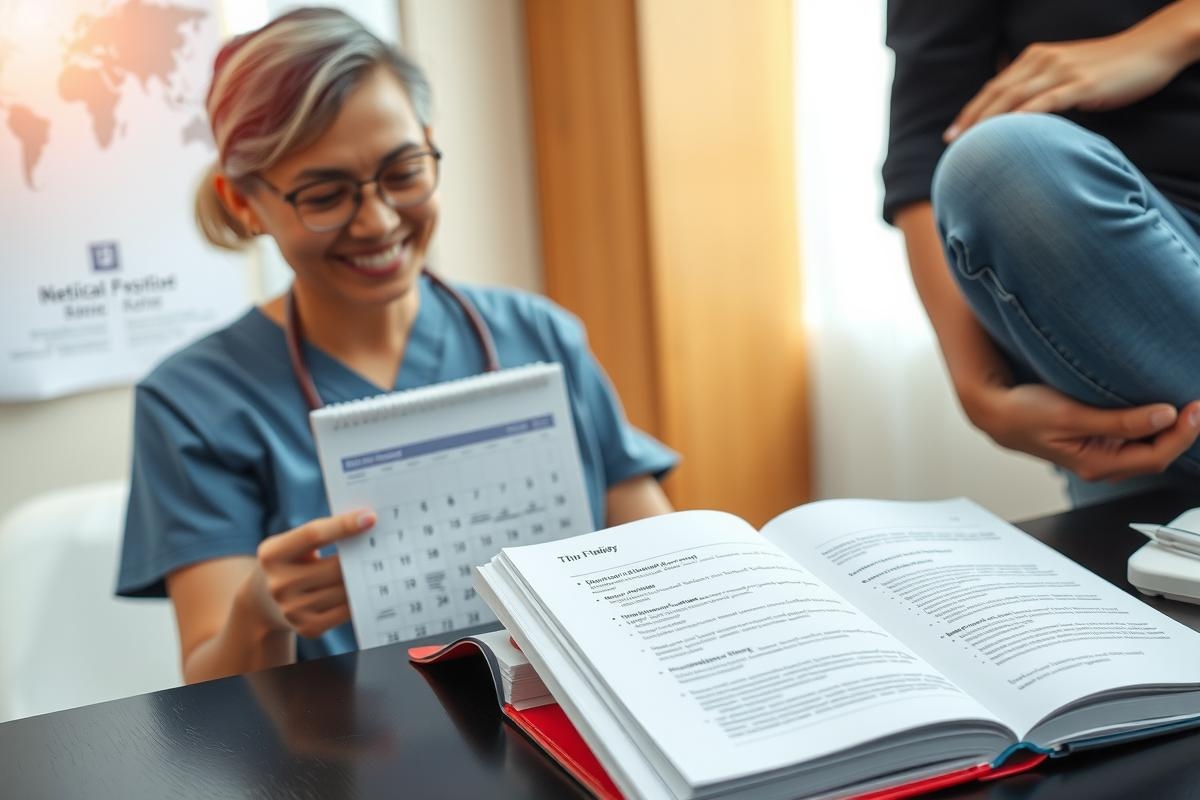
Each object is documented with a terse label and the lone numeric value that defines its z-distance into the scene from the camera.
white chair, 1.10
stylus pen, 0.66
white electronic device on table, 0.63
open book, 0.45
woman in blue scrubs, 1.04
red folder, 0.47
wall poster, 1.85
